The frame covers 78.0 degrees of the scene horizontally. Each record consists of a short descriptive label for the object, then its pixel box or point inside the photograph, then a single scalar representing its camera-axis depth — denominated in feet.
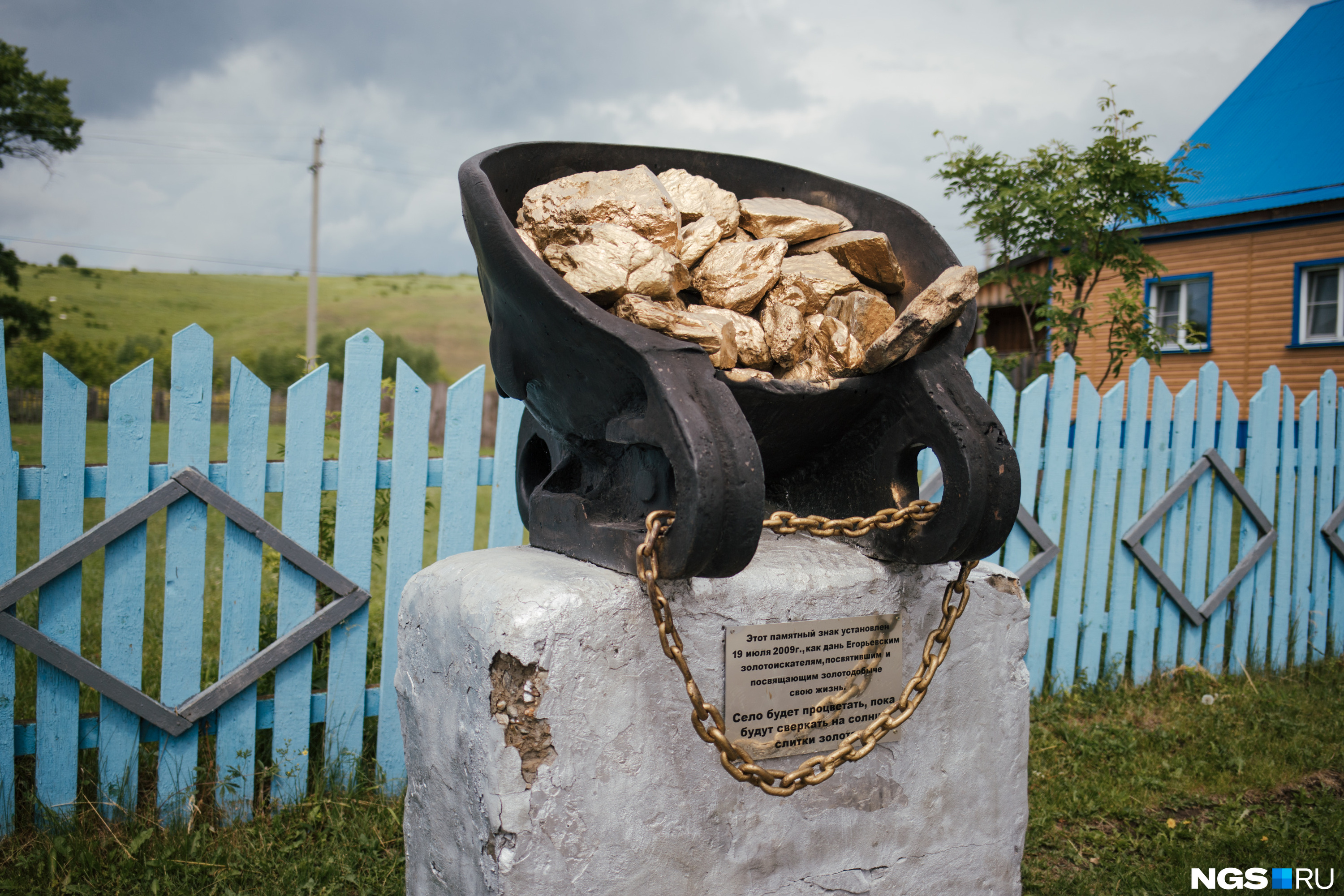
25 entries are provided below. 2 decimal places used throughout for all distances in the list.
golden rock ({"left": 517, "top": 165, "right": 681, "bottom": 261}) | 5.57
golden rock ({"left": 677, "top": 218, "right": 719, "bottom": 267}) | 5.81
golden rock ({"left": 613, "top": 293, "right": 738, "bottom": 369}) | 5.04
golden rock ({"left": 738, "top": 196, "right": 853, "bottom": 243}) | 6.24
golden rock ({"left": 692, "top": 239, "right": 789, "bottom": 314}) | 5.72
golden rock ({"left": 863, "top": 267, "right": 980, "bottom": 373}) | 5.22
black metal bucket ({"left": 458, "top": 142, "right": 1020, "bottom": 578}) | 4.64
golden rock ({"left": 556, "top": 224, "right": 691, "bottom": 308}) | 5.18
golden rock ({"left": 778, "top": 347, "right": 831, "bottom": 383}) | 5.66
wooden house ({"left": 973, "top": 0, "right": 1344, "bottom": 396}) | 33.17
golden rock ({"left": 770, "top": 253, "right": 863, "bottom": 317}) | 5.90
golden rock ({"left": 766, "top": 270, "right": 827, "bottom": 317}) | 5.90
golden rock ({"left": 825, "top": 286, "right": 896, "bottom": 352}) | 5.77
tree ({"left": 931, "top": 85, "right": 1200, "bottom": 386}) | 17.38
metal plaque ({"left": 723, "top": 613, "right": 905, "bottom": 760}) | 5.44
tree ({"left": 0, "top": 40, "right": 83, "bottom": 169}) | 52.75
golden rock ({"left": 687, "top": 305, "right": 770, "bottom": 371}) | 5.51
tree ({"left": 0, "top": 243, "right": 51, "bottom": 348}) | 53.42
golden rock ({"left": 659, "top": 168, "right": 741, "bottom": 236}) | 6.12
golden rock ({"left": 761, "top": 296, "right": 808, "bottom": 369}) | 5.68
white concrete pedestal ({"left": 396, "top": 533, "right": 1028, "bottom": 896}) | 4.91
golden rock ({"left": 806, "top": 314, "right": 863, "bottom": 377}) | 5.67
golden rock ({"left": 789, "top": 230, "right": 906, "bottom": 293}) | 6.04
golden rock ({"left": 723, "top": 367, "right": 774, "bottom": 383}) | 5.12
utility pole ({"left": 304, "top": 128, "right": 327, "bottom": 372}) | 63.52
